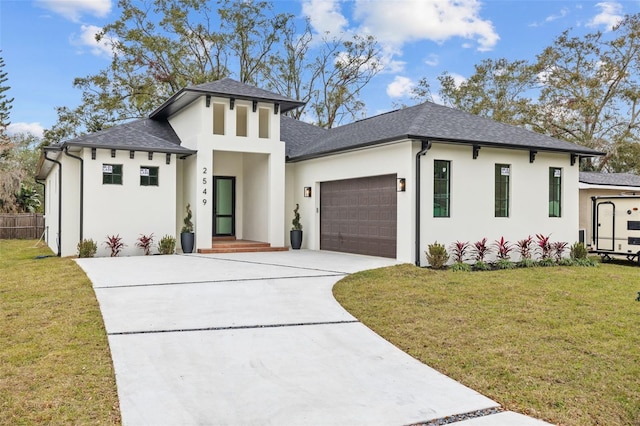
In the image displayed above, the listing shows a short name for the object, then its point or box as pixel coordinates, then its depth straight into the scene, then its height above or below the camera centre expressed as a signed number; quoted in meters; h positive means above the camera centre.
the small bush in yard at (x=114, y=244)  13.65 -0.99
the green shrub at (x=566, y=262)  13.11 -1.36
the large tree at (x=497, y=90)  29.11 +7.65
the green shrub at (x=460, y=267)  11.33 -1.31
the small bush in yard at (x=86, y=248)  13.23 -1.07
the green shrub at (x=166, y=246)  14.16 -1.07
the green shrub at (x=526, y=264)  12.45 -1.34
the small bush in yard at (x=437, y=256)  11.32 -1.06
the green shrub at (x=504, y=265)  12.02 -1.32
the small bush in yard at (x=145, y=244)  14.04 -1.01
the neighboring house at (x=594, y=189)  17.08 +0.81
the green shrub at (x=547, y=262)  12.83 -1.33
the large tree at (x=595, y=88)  26.78 +6.94
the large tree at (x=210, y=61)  26.62 +8.79
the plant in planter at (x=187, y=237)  14.45 -0.82
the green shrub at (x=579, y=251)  13.40 -1.10
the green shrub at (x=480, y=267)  11.70 -1.34
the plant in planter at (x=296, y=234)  15.84 -0.79
